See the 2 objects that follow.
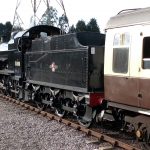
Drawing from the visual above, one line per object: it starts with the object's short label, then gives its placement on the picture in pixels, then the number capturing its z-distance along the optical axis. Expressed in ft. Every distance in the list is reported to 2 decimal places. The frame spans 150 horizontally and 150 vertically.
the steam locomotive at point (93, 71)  19.96
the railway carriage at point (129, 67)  19.53
